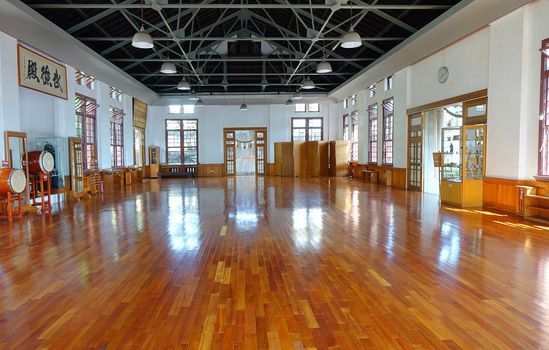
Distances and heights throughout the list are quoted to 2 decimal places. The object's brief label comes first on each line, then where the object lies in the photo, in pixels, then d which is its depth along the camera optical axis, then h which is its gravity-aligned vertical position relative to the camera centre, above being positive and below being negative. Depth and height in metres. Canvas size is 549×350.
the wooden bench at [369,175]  15.57 -0.80
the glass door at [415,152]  11.90 +0.13
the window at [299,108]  21.17 +2.71
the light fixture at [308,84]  14.16 +2.71
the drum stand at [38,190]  8.86 -0.76
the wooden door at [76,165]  11.14 -0.22
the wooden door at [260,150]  21.36 +0.38
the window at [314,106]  21.08 +2.77
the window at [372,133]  15.74 +0.98
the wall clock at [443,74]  10.24 +2.23
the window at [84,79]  12.24 +2.64
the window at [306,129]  21.17 +1.54
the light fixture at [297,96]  19.70 +3.17
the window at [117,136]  15.56 +0.90
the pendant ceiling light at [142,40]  7.35 +2.28
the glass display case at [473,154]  8.77 +0.04
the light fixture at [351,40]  7.58 +2.34
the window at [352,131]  18.47 +1.27
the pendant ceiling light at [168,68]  10.09 +2.38
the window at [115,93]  15.29 +2.68
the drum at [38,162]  8.95 -0.10
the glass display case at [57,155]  10.49 +0.08
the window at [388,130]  14.13 +1.00
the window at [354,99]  18.29 +2.79
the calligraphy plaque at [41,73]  8.99 +2.19
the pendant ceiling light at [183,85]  13.69 +2.60
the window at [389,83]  13.92 +2.73
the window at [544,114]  6.97 +0.76
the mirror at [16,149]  8.27 +0.21
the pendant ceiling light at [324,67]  10.23 +2.42
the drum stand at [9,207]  7.63 -1.02
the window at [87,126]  12.38 +1.09
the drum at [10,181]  7.48 -0.45
